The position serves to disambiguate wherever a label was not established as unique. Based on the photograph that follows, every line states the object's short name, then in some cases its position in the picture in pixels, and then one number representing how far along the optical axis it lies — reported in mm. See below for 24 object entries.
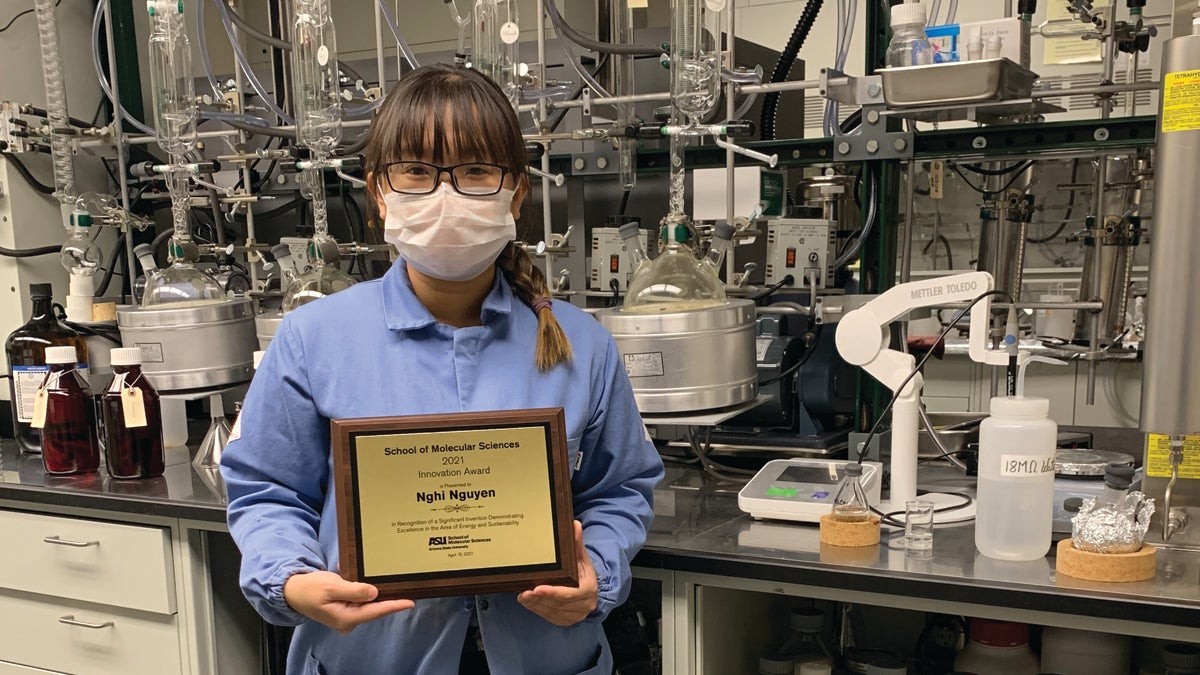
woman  1107
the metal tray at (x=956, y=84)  1460
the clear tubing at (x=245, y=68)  2246
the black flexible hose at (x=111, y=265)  2757
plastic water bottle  1309
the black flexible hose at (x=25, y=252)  2527
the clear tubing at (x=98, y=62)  2488
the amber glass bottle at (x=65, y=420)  2020
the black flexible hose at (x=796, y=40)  1971
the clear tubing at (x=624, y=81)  1940
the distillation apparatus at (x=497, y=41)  1830
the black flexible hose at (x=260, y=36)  2217
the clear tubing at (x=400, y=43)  2094
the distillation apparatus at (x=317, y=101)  1886
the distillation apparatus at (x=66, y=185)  2328
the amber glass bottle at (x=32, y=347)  2182
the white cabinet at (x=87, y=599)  1803
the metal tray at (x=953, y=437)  1940
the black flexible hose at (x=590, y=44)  1846
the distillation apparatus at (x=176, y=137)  2051
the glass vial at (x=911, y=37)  1525
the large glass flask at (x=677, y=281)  1672
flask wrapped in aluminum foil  1233
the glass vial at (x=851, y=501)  1417
